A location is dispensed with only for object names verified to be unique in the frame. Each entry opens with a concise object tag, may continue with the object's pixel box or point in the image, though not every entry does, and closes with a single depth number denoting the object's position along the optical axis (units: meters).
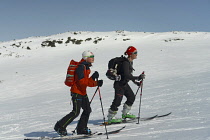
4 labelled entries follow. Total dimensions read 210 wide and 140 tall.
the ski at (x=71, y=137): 5.12
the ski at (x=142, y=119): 6.15
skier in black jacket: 5.71
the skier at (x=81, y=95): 4.90
